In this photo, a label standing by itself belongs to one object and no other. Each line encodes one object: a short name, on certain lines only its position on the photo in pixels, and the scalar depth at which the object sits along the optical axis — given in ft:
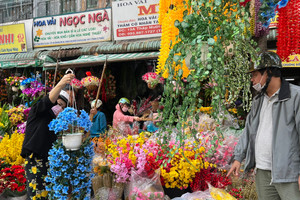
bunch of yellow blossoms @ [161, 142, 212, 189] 12.56
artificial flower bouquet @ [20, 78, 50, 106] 30.48
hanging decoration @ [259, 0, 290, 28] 9.25
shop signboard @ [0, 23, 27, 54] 36.22
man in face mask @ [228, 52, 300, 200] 8.29
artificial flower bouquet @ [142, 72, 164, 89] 23.44
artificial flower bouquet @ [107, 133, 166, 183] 12.84
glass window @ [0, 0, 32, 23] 39.37
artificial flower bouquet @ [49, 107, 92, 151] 11.89
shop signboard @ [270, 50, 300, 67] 23.95
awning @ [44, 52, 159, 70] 23.66
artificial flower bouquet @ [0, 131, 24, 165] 18.06
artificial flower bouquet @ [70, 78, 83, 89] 26.09
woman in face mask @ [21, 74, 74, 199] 12.19
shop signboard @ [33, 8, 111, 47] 31.45
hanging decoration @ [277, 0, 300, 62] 10.89
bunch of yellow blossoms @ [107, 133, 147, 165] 13.73
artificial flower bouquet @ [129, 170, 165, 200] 11.98
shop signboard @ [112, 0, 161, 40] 28.40
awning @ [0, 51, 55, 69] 31.58
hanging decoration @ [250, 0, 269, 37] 12.17
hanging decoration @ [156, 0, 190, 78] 9.95
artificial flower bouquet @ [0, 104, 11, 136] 24.26
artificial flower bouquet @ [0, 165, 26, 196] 16.16
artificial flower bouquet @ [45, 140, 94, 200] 12.01
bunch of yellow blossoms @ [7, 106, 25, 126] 26.37
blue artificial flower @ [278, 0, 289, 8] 9.15
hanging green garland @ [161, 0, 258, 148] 7.45
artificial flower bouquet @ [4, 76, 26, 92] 32.65
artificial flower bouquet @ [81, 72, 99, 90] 26.04
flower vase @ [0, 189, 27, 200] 16.67
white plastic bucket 11.96
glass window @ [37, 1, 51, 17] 37.91
